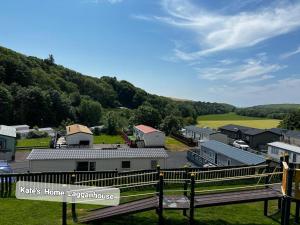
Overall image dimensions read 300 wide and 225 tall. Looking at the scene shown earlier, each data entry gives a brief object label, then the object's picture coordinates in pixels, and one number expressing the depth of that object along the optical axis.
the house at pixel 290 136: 40.70
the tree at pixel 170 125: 51.62
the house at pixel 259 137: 44.74
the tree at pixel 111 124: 52.45
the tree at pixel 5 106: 58.53
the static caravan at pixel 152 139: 38.71
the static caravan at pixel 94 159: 17.33
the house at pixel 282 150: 31.66
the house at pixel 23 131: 44.70
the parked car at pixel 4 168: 16.17
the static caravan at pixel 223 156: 20.82
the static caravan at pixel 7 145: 27.41
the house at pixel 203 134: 41.94
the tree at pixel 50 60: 121.62
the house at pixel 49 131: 47.91
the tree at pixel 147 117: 54.08
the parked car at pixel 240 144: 38.59
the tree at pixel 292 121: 57.19
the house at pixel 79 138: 35.49
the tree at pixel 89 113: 68.67
